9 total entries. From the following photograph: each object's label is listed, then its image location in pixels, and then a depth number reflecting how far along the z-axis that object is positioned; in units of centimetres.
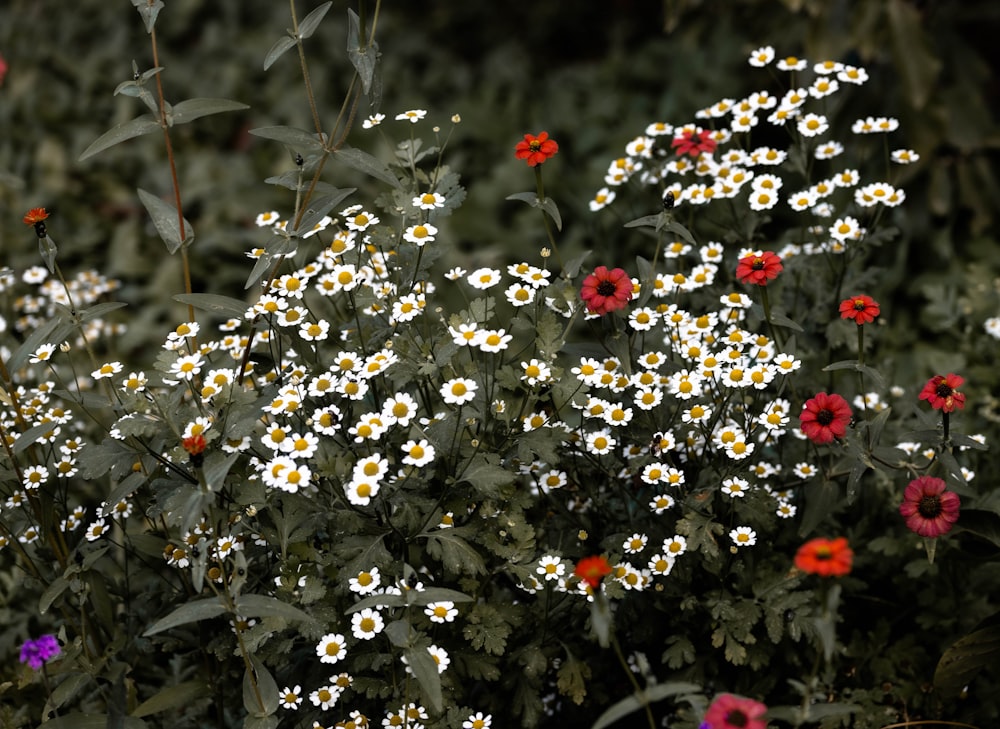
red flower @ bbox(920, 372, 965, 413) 225
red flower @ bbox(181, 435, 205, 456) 209
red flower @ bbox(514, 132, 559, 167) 230
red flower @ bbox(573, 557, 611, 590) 201
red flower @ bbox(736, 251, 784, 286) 229
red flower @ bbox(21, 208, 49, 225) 228
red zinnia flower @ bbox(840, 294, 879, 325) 228
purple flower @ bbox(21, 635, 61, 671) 235
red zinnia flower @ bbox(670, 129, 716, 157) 248
